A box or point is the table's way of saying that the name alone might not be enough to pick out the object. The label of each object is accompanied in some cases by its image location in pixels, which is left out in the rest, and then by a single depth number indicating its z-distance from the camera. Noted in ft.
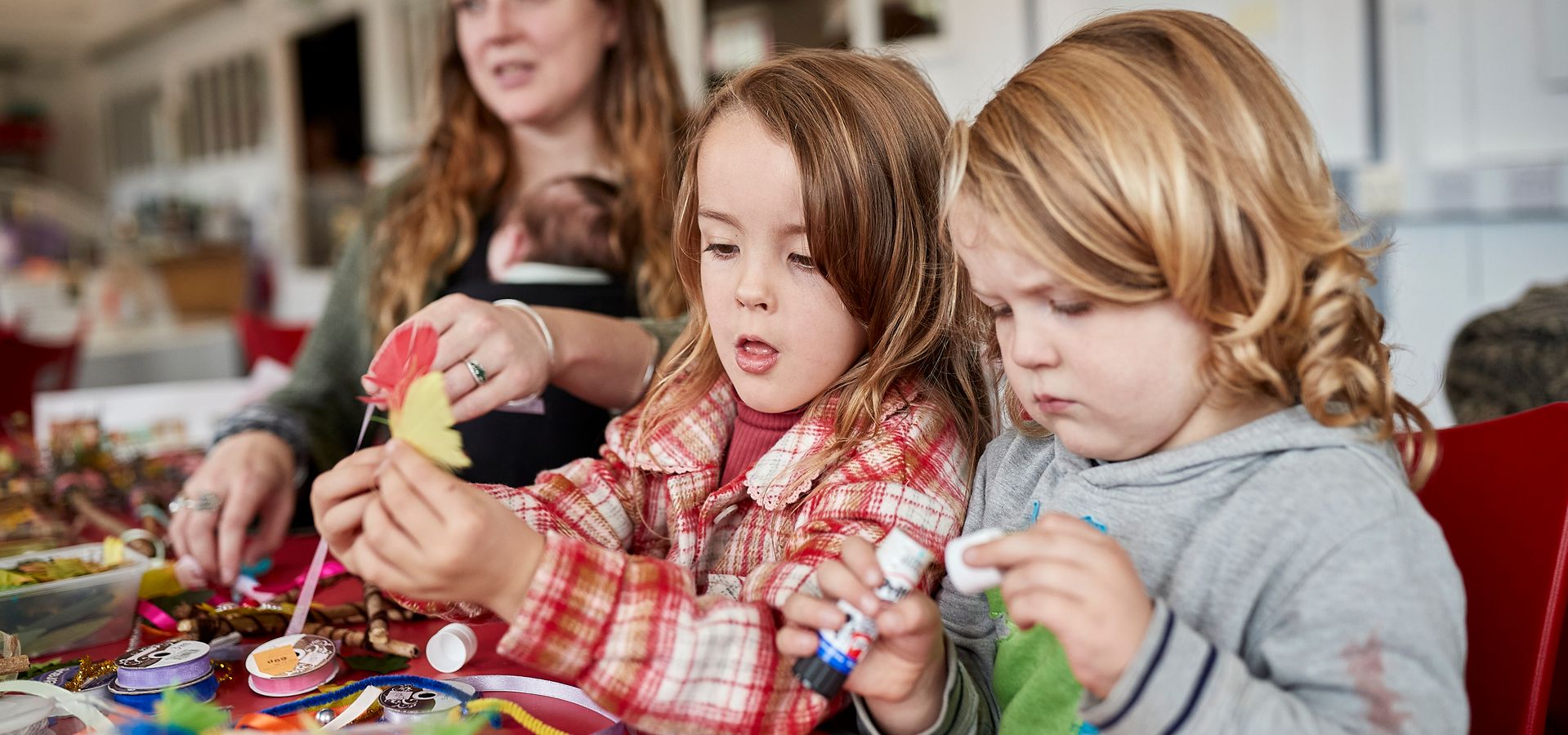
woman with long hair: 3.92
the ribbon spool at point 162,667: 2.63
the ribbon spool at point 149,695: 2.58
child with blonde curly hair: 2.06
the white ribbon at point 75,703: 2.32
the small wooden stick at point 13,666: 2.80
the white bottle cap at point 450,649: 2.79
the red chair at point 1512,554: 2.58
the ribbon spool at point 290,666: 2.68
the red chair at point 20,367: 9.45
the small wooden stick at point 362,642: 2.90
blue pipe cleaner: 2.57
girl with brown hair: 2.29
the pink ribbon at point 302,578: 3.62
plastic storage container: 3.04
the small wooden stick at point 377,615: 2.94
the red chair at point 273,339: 9.76
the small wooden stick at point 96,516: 4.31
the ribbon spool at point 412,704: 2.46
